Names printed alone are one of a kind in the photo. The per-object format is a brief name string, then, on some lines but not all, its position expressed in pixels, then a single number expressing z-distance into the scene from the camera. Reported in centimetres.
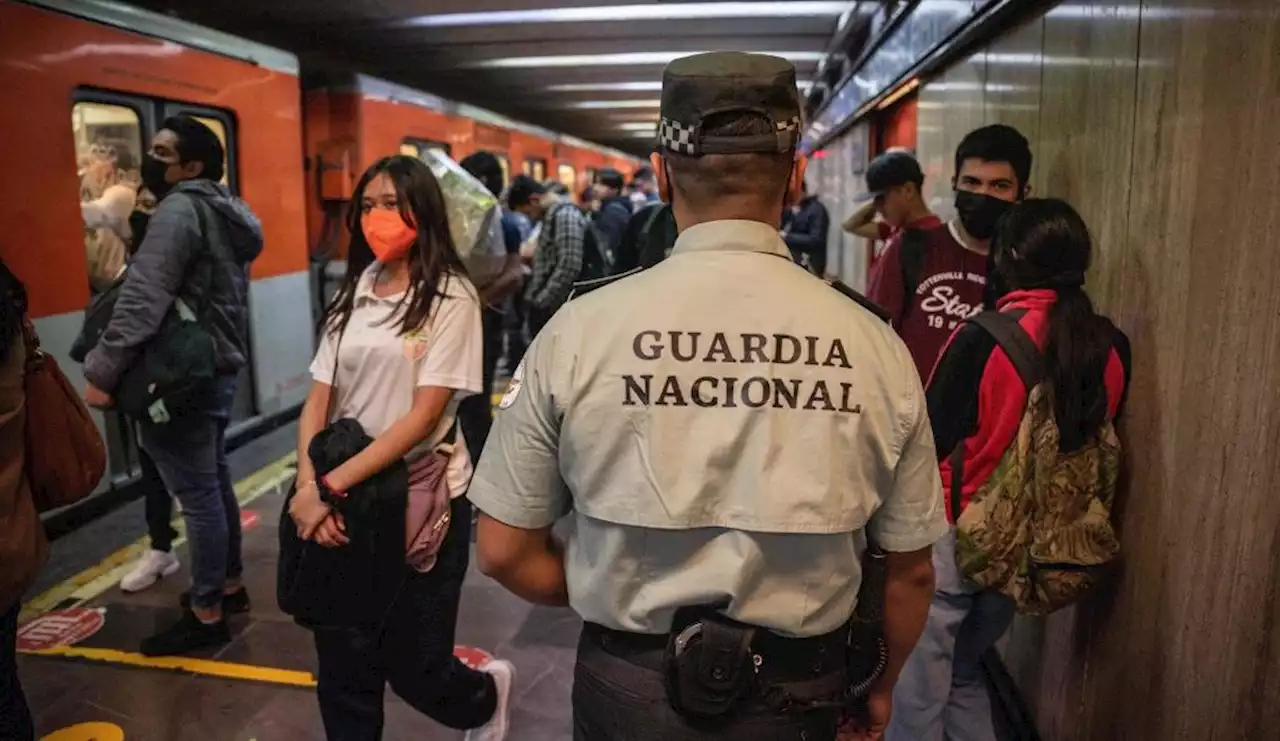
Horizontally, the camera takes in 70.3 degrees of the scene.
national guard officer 125
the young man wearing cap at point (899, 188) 328
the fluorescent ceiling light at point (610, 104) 1196
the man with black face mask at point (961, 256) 267
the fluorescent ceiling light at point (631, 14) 638
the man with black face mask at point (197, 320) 305
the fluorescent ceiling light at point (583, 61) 835
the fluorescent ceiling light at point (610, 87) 1018
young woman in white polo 219
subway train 414
